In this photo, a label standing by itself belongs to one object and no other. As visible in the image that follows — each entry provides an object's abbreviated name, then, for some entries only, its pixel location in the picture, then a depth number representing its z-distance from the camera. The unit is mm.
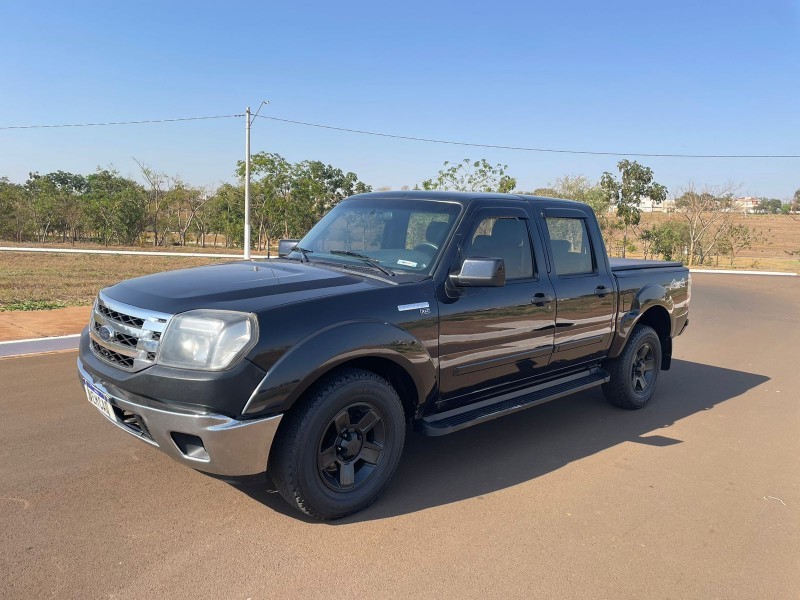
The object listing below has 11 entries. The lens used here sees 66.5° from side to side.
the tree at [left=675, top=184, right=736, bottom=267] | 35406
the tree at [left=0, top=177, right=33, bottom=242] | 35750
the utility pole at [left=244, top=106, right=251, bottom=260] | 25653
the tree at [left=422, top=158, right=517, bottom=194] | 28031
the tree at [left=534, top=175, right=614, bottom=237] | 35438
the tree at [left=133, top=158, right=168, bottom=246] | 40531
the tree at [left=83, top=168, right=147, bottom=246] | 38000
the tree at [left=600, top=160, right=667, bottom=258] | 35844
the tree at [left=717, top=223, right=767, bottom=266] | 36156
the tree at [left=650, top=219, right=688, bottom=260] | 35781
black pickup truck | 3074
